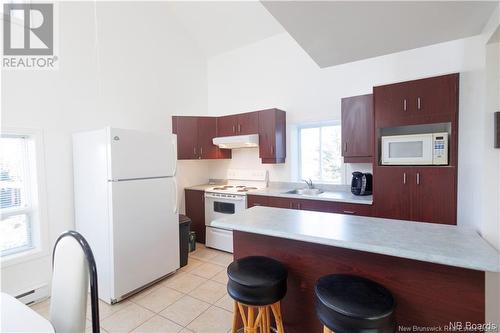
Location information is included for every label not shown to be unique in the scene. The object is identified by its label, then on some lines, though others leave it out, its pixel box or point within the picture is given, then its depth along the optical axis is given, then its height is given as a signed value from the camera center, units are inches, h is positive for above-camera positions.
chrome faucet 136.5 -13.6
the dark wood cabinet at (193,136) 153.3 +17.2
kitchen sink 131.0 -17.3
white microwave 89.4 +4.0
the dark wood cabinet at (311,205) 104.2 -21.4
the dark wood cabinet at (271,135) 137.9 +15.3
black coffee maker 113.0 -11.1
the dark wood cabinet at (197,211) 152.1 -31.7
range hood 139.2 +12.7
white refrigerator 90.7 -16.9
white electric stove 136.8 -24.3
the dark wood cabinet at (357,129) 109.8 +14.9
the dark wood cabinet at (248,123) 143.4 +23.7
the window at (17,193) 90.7 -11.3
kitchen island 44.6 -22.3
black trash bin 123.9 -41.4
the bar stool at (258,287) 53.1 -28.6
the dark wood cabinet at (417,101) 86.6 +22.6
